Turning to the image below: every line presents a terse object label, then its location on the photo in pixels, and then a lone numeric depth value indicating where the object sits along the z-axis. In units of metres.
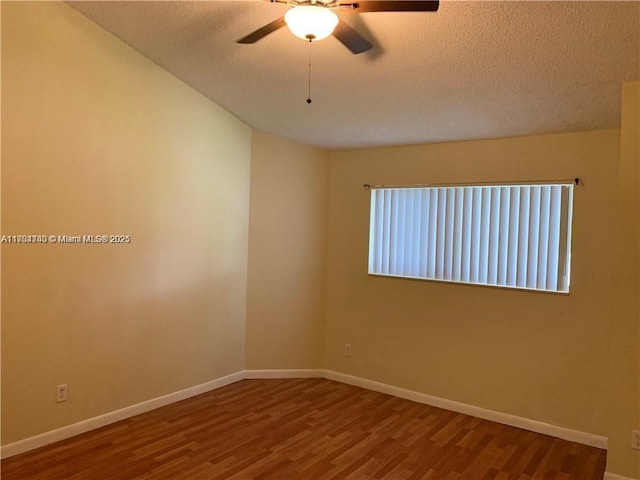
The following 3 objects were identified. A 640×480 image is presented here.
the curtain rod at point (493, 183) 3.38
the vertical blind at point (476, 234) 3.48
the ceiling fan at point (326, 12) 1.81
